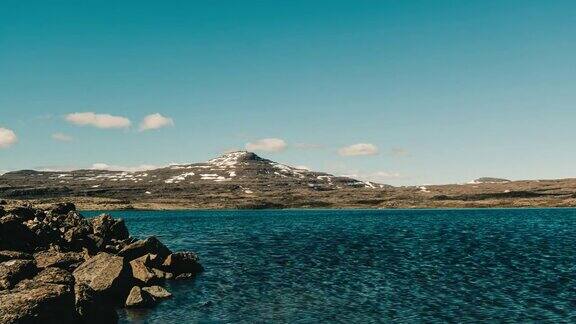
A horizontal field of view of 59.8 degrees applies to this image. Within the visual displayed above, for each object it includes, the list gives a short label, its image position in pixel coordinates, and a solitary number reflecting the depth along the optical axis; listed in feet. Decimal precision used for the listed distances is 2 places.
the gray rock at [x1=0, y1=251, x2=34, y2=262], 122.21
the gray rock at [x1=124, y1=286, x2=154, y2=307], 111.65
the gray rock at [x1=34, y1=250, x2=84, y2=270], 137.39
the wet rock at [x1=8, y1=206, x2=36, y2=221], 166.79
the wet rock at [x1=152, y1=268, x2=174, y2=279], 148.88
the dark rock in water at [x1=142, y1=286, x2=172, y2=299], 122.01
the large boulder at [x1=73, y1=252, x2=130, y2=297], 114.21
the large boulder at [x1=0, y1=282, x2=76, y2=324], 72.23
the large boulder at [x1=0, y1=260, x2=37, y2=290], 91.20
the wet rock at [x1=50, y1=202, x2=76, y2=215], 208.13
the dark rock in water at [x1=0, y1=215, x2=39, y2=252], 140.56
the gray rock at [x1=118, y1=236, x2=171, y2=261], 159.53
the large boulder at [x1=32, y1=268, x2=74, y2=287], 86.02
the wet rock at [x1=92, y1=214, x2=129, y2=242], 184.96
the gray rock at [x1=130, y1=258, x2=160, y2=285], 132.87
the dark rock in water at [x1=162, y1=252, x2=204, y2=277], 156.46
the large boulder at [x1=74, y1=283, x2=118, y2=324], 88.02
